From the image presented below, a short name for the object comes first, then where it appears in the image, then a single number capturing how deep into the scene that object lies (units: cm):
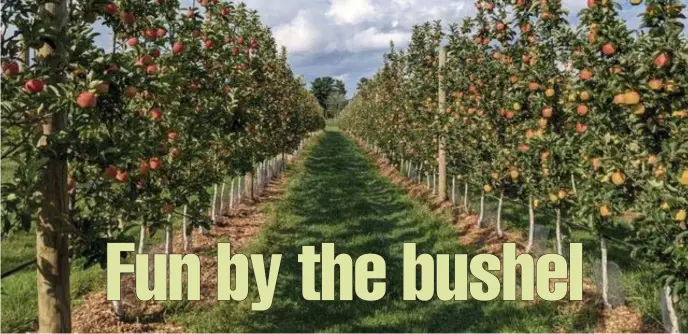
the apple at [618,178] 487
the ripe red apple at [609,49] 529
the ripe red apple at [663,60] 459
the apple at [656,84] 464
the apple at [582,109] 554
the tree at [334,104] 12353
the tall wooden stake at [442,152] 1405
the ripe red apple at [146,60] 477
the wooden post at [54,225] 412
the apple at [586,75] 547
